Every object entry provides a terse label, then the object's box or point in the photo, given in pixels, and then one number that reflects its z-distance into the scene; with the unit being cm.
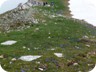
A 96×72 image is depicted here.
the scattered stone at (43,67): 1137
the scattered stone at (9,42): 1487
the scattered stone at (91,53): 1336
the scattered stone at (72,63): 1202
